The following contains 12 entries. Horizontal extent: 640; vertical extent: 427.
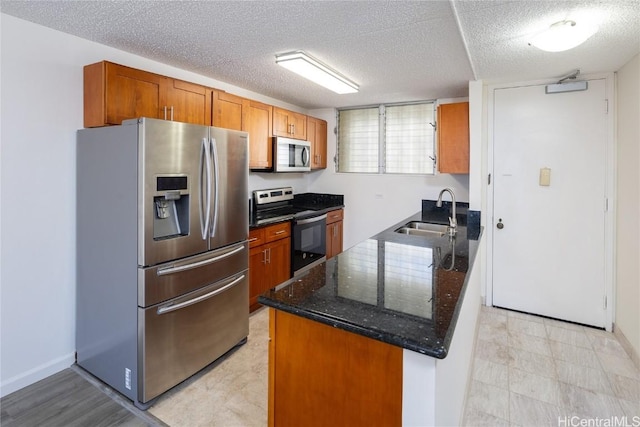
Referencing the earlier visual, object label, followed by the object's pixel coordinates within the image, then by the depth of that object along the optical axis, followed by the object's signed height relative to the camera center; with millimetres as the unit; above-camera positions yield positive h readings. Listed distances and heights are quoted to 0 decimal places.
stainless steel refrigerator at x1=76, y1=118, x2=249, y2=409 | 1995 -259
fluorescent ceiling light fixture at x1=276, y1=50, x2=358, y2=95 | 2592 +1187
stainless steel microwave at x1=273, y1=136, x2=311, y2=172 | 3838 +672
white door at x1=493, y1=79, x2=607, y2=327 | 3033 +93
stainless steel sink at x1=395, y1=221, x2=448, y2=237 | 3105 -162
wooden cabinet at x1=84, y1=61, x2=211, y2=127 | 2240 +816
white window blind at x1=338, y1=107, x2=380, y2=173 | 4598 +983
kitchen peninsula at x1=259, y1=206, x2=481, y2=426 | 1081 -476
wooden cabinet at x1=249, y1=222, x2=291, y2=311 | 3199 -468
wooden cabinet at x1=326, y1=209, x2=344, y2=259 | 4469 -274
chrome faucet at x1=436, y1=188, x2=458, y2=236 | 2720 -106
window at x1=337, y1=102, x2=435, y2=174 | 4273 +959
